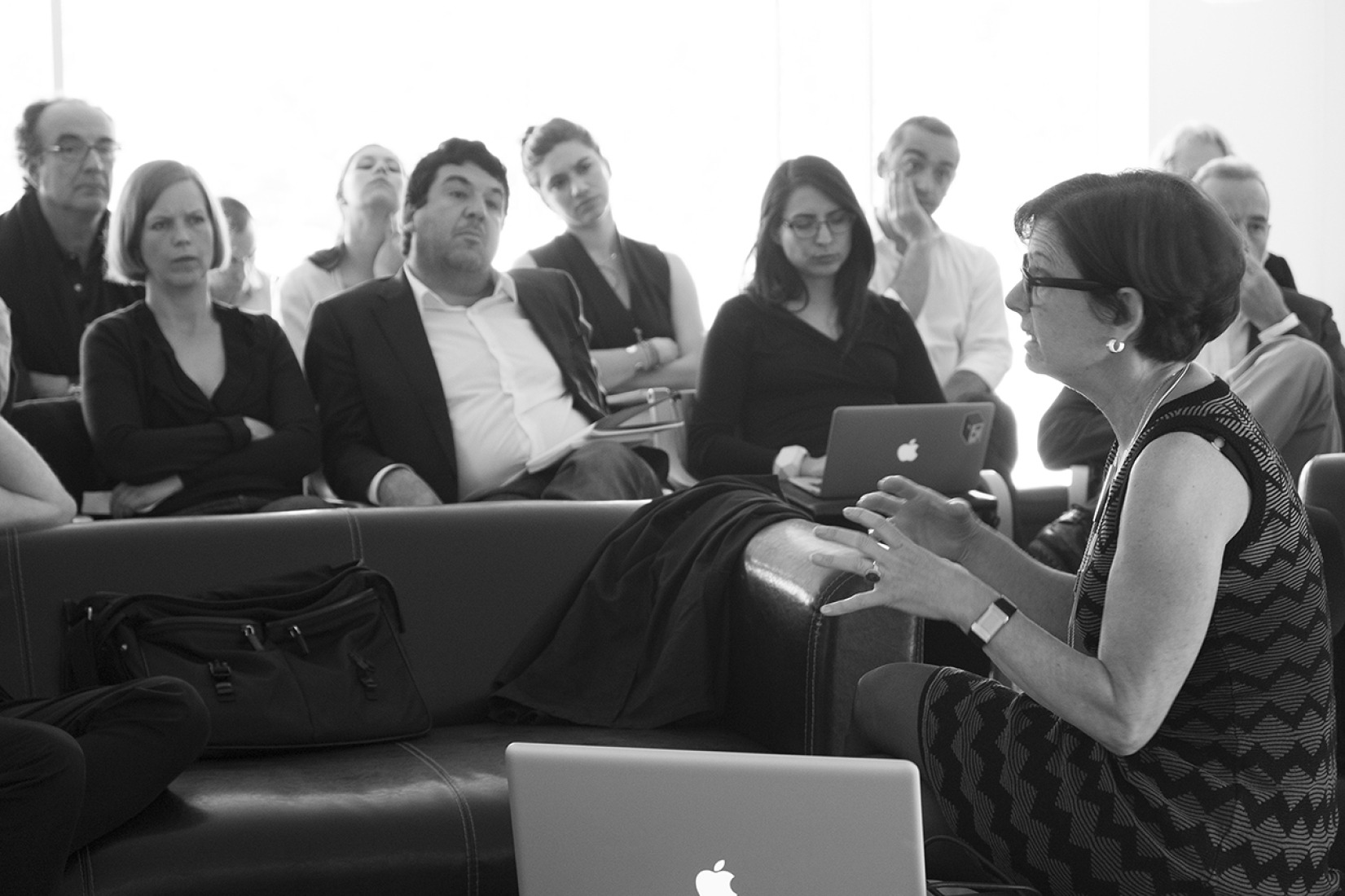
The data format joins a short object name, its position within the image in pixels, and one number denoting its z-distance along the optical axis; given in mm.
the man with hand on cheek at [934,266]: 4559
